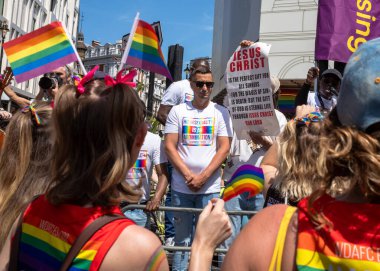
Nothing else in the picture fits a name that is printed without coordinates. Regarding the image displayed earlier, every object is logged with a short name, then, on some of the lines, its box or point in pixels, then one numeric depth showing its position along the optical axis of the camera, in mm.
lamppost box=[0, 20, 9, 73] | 21572
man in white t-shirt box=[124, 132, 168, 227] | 5309
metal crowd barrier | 3828
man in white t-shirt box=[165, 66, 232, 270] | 5012
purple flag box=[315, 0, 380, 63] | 5301
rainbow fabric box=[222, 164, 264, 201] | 2947
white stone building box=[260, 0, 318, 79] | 13453
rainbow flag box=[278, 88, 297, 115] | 13068
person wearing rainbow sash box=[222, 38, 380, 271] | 1274
